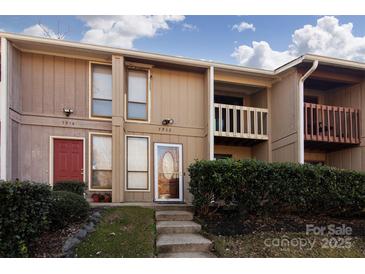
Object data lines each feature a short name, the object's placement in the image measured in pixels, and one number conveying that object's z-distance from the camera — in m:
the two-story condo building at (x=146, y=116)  9.26
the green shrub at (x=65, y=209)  6.30
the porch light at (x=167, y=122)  10.45
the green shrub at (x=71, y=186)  8.48
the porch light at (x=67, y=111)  9.59
